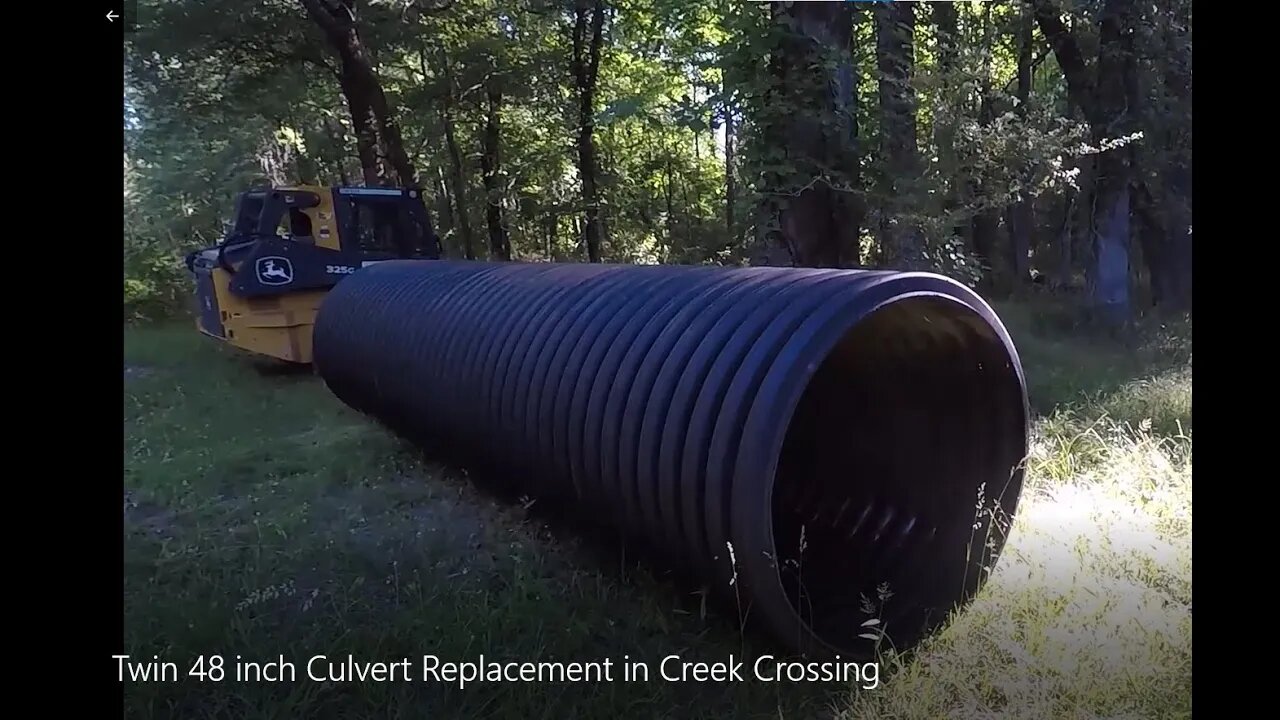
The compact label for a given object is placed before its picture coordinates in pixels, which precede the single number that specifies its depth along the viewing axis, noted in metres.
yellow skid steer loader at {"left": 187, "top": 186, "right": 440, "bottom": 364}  8.69
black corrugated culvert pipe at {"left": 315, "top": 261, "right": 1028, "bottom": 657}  2.56
